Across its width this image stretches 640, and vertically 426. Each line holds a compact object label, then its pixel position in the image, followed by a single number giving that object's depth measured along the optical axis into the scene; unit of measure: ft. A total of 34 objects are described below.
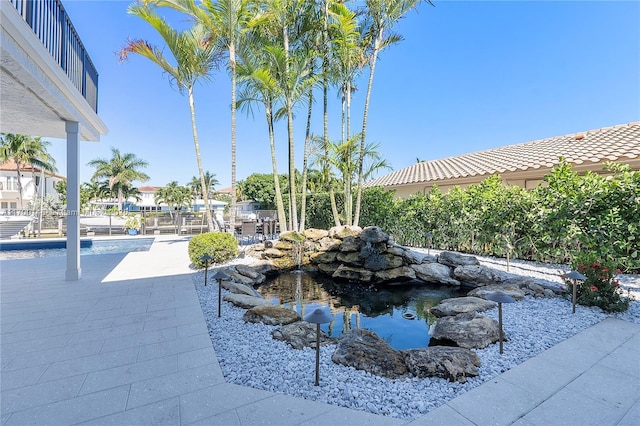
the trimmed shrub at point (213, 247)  22.58
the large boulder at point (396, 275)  21.68
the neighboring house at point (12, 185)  92.73
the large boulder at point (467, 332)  10.35
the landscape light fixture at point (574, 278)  12.37
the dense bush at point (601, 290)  13.08
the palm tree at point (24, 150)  68.28
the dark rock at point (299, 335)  10.20
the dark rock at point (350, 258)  23.43
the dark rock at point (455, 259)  21.70
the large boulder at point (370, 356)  8.47
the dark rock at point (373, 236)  23.53
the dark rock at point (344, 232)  25.77
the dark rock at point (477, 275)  19.08
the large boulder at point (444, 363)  8.16
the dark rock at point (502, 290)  15.22
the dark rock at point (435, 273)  20.71
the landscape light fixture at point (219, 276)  12.91
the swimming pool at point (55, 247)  32.45
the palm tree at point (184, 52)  23.16
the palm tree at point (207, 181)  146.19
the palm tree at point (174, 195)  108.17
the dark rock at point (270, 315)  12.19
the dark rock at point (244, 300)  14.12
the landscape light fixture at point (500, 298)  9.37
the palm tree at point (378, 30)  26.61
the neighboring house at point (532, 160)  24.34
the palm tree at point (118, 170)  107.27
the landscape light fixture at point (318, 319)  7.75
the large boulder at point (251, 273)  21.11
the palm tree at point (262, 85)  25.51
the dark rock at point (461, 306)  13.75
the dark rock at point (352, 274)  22.17
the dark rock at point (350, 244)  24.38
